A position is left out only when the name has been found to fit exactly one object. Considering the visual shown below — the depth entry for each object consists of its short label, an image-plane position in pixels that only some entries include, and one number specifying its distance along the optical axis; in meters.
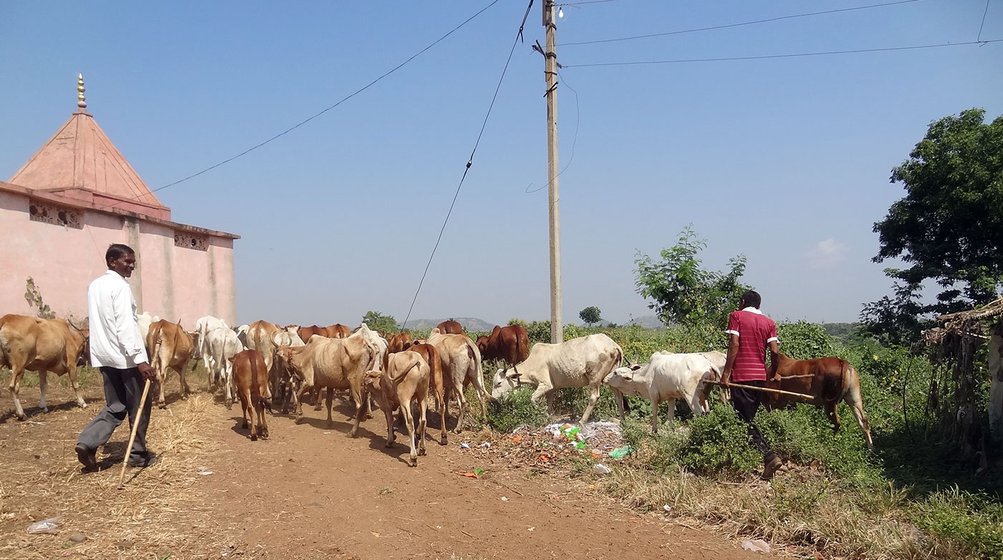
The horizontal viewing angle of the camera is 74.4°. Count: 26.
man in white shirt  6.34
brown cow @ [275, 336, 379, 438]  9.95
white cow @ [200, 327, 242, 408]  12.30
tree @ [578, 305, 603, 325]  44.34
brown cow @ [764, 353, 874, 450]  8.19
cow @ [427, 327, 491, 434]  10.11
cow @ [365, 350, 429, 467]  8.20
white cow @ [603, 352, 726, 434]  8.71
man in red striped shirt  7.23
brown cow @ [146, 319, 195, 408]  10.84
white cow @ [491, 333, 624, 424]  10.28
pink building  14.80
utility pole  11.73
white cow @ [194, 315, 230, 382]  12.76
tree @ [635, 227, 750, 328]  14.59
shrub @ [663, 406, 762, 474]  6.89
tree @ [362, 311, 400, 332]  24.66
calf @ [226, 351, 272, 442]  8.82
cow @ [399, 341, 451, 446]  9.08
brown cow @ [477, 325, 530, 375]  12.09
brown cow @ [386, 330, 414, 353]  11.64
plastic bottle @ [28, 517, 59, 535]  5.11
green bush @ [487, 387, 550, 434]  9.87
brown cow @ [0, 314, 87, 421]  9.34
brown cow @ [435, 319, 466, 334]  13.67
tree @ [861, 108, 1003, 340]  15.49
